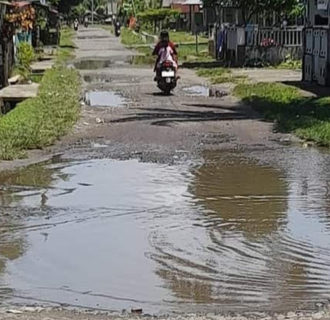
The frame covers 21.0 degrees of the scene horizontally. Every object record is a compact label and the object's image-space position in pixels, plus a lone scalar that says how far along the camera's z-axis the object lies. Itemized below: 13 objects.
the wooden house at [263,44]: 34.06
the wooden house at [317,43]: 23.47
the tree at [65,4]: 61.31
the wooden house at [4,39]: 22.55
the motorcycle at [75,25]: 97.81
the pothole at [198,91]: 23.94
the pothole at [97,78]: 29.31
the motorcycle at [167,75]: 23.44
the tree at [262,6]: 33.31
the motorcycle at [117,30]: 80.53
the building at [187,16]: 68.12
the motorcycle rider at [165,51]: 23.39
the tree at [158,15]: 73.38
